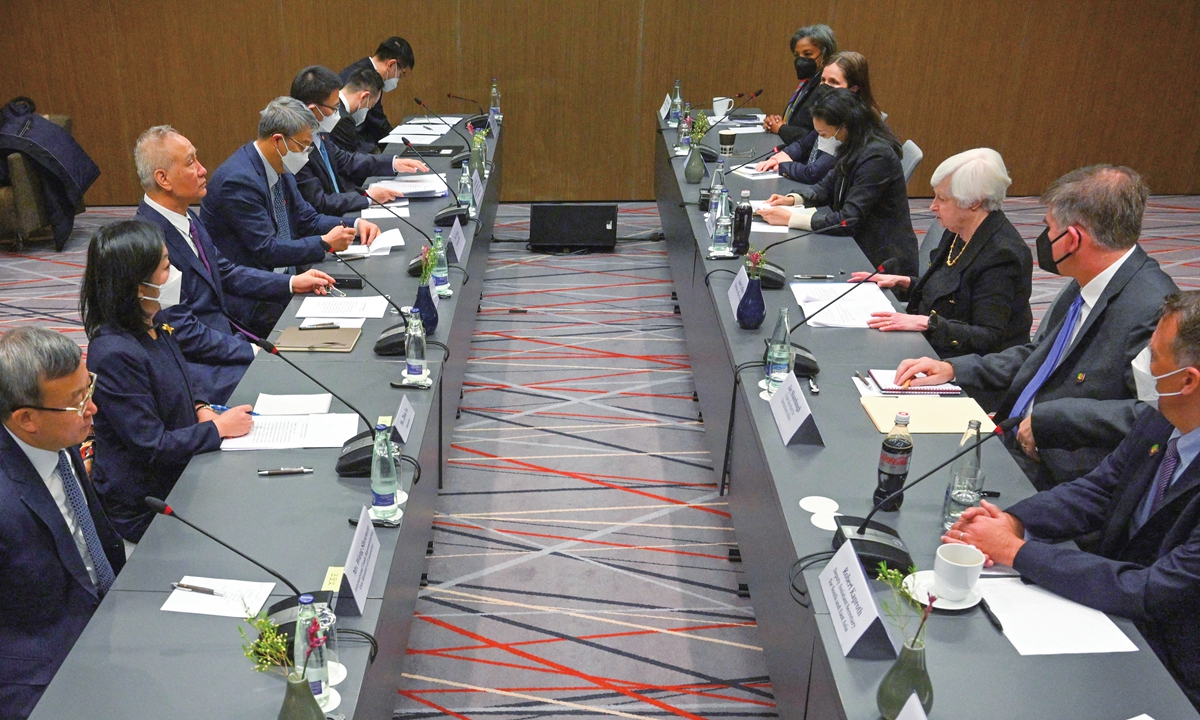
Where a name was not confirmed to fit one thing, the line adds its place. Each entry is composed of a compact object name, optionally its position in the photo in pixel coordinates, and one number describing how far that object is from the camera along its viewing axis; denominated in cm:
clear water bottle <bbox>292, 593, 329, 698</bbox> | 176
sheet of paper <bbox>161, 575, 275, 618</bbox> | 205
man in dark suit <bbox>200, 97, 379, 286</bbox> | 402
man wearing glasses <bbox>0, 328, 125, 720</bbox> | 203
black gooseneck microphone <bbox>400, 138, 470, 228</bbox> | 456
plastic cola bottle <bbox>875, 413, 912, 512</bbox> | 238
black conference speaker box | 647
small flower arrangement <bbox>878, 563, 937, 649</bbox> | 199
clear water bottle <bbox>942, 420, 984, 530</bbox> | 234
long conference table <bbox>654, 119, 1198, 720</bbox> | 184
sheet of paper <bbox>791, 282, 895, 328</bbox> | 354
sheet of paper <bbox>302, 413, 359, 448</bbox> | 270
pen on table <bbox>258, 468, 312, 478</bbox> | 255
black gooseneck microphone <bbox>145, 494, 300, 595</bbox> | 187
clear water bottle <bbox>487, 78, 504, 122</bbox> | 653
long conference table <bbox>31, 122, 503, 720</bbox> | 182
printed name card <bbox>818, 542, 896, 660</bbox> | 191
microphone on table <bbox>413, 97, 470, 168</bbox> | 550
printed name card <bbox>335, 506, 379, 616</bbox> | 204
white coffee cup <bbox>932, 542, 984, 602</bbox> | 204
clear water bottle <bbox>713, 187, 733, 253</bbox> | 433
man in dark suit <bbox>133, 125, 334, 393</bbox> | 336
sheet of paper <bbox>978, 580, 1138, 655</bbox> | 194
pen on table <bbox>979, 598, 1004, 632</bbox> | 201
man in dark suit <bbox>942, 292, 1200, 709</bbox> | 200
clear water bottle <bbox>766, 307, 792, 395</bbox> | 307
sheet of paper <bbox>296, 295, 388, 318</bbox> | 357
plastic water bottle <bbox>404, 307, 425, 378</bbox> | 305
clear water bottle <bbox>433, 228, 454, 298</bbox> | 378
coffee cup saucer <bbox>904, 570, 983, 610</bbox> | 205
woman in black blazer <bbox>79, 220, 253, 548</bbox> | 257
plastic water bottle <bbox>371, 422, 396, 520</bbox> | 241
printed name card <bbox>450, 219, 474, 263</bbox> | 418
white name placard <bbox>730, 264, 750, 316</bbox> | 360
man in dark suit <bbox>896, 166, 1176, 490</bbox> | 268
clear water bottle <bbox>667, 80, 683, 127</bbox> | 636
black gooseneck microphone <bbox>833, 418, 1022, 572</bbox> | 215
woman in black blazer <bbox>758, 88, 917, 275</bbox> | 441
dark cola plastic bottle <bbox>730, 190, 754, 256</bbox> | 422
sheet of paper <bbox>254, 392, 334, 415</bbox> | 287
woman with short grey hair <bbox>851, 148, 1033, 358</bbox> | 337
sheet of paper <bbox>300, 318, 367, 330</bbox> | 347
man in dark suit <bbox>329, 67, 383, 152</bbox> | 545
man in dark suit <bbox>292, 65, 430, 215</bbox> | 470
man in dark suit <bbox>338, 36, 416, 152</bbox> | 591
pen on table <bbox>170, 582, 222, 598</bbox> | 210
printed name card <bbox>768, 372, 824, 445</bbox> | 270
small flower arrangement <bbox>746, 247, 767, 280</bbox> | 348
